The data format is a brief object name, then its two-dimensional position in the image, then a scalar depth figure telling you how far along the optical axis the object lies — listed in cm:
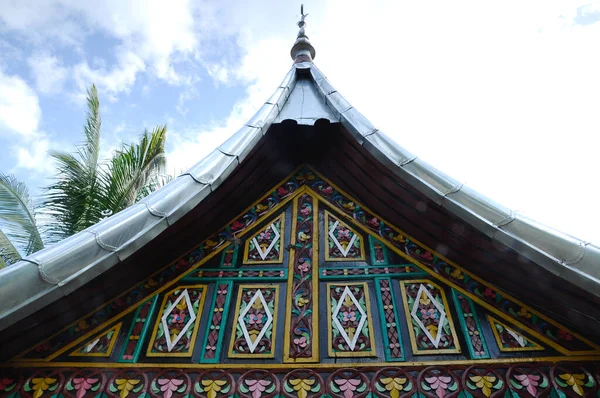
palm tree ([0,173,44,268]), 732
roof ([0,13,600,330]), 248
